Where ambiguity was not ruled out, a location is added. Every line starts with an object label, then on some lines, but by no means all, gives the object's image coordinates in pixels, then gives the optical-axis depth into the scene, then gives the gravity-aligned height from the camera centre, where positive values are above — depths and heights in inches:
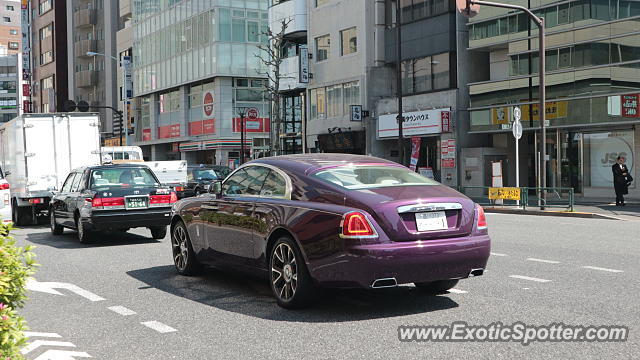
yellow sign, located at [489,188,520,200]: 939.5 -51.8
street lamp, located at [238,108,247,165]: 2290.2 +149.8
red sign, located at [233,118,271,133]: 2329.0 +105.3
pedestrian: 955.3 -37.5
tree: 1897.4 +214.3
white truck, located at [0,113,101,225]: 790.5 +9.5
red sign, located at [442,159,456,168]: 1411.0 -16.6
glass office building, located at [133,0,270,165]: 2325.3 +272.7
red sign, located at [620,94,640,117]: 1058.1 +65.5
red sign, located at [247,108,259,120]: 2274.9 +137.7
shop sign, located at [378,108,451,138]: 1433.3 +64.4
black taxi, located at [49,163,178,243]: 559.5 -31.2
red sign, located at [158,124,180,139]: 2610.7 +103.6
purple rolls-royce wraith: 261.1 -26.6
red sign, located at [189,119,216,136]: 2363.4 +105.4
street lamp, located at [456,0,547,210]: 950.4 +81.4
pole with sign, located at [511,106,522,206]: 975.6 +33.0
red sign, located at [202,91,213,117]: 2383.4 +179.1
